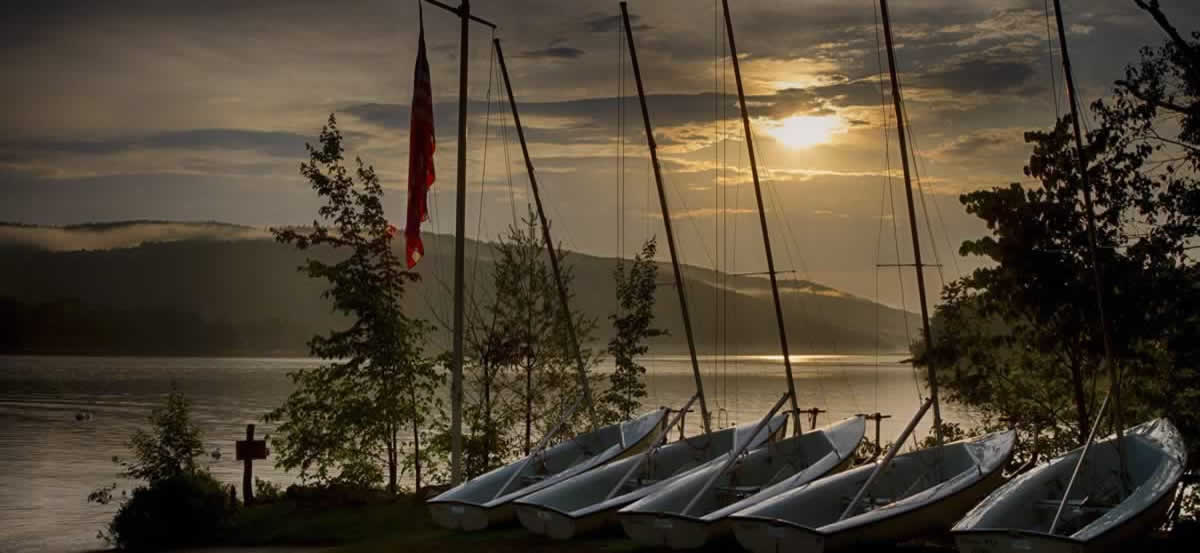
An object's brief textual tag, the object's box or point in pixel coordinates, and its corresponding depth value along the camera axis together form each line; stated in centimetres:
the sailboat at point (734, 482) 1600
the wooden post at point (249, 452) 2577
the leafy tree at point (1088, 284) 2128
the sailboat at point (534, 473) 1848
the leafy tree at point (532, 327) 2988
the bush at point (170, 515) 2216
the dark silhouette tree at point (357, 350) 2628
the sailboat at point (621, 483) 1730
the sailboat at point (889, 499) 1477
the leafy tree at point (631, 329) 3041
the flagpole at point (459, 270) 1998
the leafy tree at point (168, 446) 2383
